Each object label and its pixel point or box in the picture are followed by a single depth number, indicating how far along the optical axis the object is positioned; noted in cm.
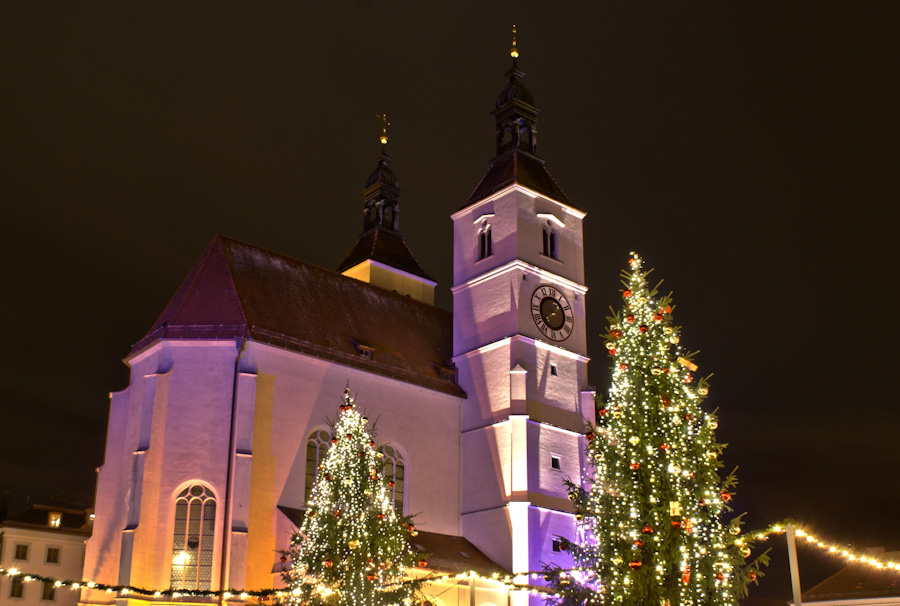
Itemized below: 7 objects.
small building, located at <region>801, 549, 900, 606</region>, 4256
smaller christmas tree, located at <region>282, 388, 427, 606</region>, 2127
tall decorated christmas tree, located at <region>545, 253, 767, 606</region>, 1772
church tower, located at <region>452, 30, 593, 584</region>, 3234
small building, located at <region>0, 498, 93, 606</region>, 4749
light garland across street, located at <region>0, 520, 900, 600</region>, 2025
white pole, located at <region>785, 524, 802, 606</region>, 1781
